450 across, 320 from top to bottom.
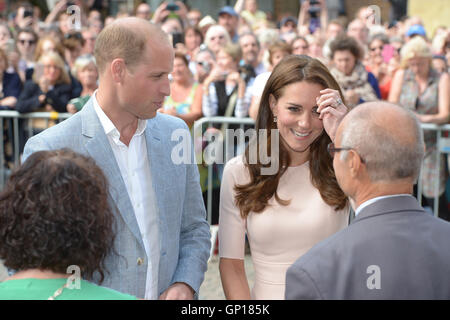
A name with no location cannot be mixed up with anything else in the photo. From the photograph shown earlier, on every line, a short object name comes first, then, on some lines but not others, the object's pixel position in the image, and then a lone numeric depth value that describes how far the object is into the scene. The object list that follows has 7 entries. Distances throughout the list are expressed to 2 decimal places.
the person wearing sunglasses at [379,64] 14.49
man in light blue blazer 5.32
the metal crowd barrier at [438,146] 11.80
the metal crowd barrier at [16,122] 14.22
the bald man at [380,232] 3.81
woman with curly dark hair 3.61
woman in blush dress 5.88
